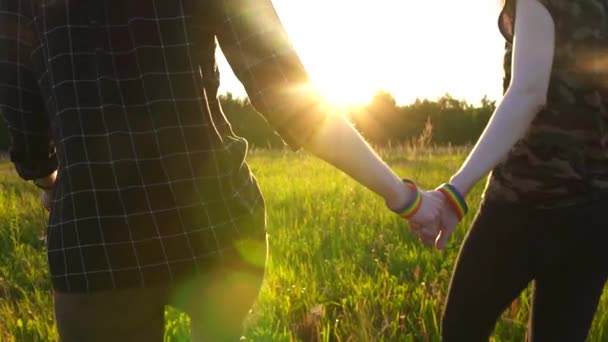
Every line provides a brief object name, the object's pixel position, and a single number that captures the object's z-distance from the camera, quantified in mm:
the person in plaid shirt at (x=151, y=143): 1205
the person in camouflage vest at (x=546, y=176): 1553
